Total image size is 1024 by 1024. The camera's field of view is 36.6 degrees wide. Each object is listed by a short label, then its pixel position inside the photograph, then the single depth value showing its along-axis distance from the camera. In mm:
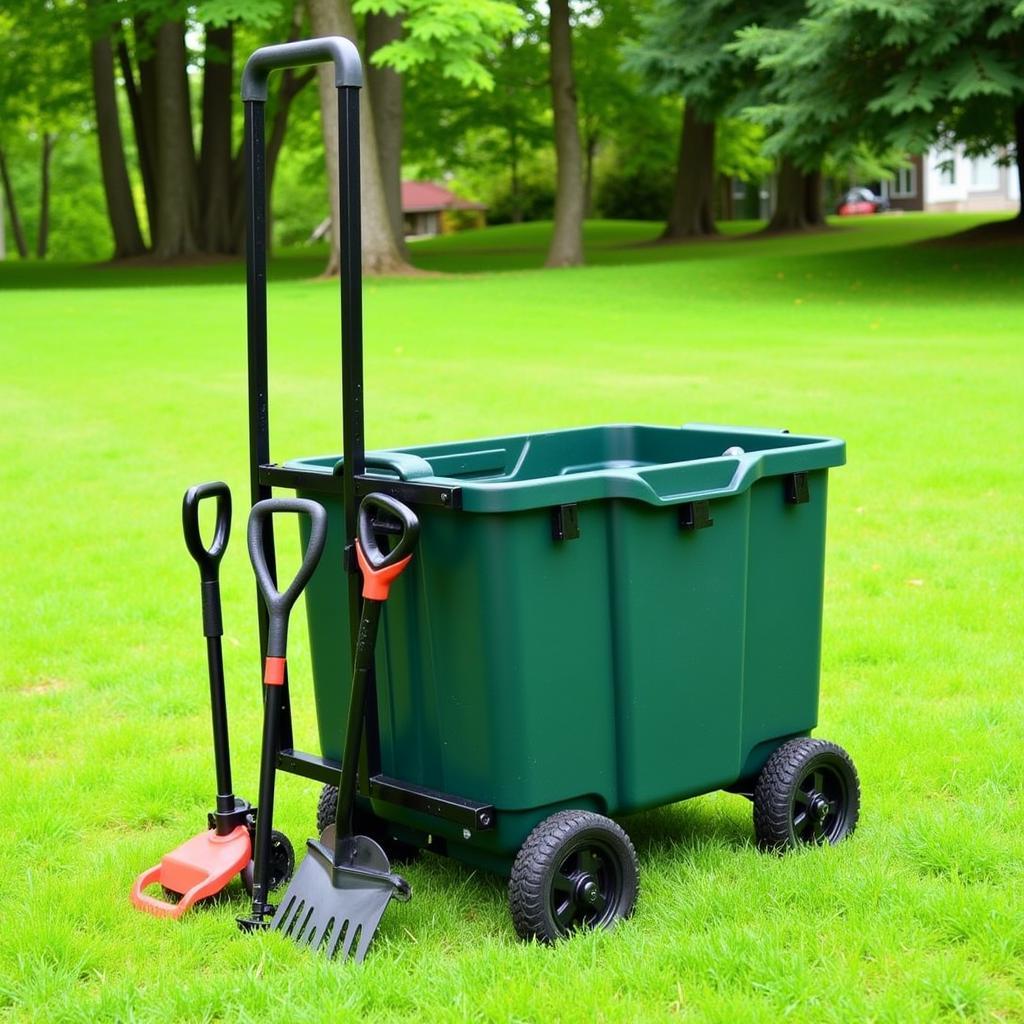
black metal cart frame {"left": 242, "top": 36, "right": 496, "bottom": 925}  3199
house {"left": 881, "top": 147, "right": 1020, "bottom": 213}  66500
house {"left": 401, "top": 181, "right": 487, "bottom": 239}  68312
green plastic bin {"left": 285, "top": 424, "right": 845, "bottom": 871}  3230
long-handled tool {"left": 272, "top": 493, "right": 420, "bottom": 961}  3176
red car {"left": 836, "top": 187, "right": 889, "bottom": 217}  59681
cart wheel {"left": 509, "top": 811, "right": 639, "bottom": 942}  3209
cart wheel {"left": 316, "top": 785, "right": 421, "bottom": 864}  3766
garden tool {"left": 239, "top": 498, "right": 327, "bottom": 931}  3299
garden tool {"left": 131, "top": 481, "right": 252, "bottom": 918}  3521
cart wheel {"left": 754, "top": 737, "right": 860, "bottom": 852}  3725
